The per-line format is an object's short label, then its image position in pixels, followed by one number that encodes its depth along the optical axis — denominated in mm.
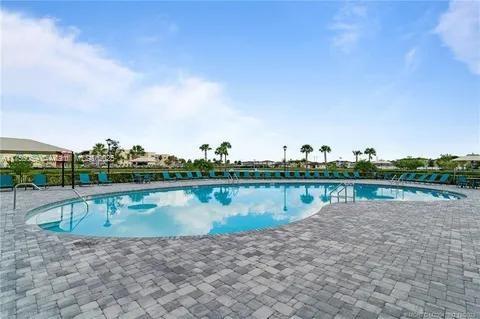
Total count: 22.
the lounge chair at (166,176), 20406
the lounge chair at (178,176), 21125
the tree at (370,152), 51906
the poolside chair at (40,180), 14358
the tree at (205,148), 54531
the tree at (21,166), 14445
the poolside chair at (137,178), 18656
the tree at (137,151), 68688
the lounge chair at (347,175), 24284
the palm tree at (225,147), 48844
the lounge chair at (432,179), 19116
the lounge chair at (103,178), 16881
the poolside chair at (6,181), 12727
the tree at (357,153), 62500
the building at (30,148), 14977
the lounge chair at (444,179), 18469
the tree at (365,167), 24758
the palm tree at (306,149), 54250
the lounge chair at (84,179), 16047
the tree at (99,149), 53944
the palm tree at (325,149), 53594
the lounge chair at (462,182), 16891
